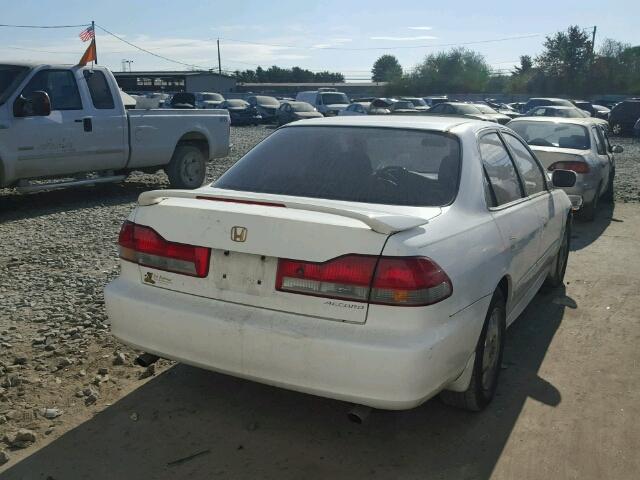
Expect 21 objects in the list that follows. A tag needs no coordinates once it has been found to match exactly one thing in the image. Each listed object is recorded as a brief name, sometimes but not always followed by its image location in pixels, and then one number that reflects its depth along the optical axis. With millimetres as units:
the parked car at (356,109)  29547
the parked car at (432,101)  38094
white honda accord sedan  2807
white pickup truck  8539
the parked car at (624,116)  29188
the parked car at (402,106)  31773
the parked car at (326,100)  33625
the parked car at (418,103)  35275
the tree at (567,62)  69000
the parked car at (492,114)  20062
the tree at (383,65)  126212
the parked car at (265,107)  34750
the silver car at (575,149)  9000
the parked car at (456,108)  22578
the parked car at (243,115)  33750
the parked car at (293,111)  30875
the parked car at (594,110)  35969
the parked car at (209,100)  36203
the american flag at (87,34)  16105
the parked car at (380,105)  30294
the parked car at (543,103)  30447
